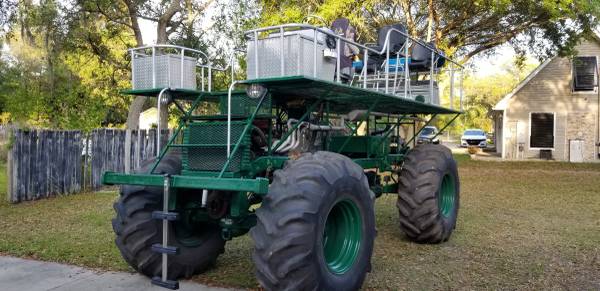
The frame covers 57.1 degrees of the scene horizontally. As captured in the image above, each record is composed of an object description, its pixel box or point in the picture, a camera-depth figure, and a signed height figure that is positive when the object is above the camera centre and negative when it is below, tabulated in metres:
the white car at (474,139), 40.47 +0.22
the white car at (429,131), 30.55 +0.62
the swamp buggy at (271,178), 4.25 -0.33
